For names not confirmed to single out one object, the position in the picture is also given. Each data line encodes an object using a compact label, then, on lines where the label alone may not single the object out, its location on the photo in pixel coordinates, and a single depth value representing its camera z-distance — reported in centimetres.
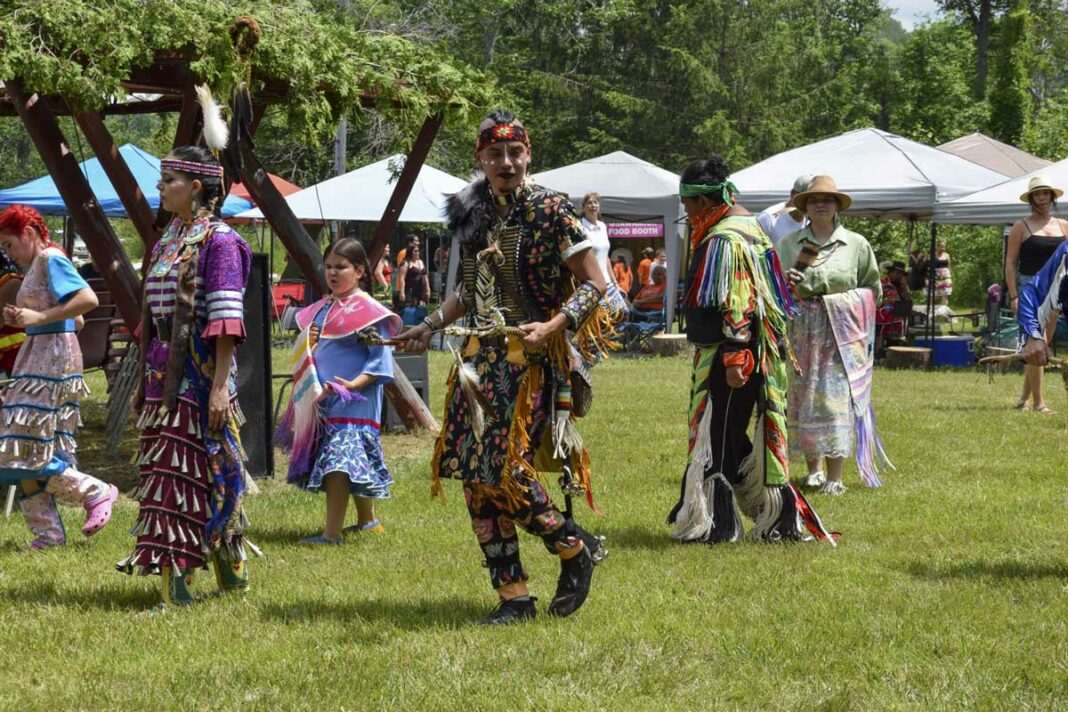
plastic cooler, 1797
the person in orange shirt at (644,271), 2445
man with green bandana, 664
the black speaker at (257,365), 872
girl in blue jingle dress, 702
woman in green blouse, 811
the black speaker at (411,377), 1093
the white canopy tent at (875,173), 1733
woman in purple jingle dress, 532
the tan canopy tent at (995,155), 2344
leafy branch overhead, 753
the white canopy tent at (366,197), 1994
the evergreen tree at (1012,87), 3906
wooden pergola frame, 862
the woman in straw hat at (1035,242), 1145
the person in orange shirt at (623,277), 2327
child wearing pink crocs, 661
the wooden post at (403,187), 1016
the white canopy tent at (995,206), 1628
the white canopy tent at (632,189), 2014
